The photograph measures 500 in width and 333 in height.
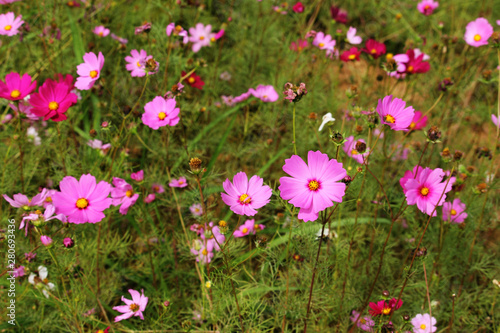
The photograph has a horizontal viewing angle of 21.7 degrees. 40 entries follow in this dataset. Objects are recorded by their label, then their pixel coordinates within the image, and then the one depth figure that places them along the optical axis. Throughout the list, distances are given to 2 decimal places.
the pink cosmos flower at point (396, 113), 1.60
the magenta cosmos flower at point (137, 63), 1.82
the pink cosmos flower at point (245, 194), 1.60
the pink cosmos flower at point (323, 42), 2.04
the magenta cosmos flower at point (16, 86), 1.71
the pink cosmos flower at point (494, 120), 1.83
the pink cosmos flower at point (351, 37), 2.07
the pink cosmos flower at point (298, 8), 2.09
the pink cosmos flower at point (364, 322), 1.69
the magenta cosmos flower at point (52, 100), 1.70
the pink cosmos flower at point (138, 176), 1.73
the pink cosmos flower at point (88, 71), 1.75
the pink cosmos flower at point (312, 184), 1.56
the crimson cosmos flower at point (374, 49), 1.94
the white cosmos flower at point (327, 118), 1.68
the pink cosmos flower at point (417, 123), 1.86
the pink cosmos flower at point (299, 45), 2.12
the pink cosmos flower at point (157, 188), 1.87
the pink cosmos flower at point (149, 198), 1.79
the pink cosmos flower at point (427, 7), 2.10
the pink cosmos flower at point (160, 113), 1.74
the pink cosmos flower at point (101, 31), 1.98
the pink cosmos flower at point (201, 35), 2.08
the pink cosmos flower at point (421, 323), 1.73
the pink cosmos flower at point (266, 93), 2.01
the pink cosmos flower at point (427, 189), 1.64
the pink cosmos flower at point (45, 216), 1.59
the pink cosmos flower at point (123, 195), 1.74
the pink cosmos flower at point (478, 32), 1.93
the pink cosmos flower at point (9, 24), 1.83
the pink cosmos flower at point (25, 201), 1.66
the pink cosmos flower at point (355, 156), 1.76
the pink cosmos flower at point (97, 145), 1.78
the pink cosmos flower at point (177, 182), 1.82
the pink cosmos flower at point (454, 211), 1.79
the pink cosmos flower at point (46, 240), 1.60
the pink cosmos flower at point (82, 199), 1.61
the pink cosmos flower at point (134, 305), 1.71
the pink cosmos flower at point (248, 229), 1.79
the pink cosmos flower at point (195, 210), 1.80
